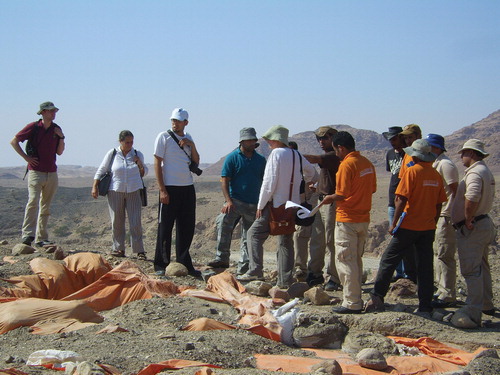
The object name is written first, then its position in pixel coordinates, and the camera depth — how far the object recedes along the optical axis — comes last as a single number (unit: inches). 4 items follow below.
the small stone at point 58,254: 348.8
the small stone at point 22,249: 365.1
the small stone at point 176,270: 327.3
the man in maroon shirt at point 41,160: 369.1
